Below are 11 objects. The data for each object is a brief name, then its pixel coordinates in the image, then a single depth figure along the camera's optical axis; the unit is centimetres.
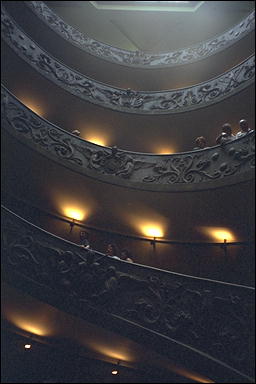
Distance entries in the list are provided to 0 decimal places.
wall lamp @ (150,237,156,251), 1103
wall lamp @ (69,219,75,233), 1100
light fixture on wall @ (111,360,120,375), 756
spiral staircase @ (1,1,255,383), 632
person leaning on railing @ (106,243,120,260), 909
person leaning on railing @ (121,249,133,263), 938
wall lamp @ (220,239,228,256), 1000
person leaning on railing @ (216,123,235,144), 979
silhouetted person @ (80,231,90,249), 985
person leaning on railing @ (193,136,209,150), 1115
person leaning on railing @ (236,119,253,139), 974
